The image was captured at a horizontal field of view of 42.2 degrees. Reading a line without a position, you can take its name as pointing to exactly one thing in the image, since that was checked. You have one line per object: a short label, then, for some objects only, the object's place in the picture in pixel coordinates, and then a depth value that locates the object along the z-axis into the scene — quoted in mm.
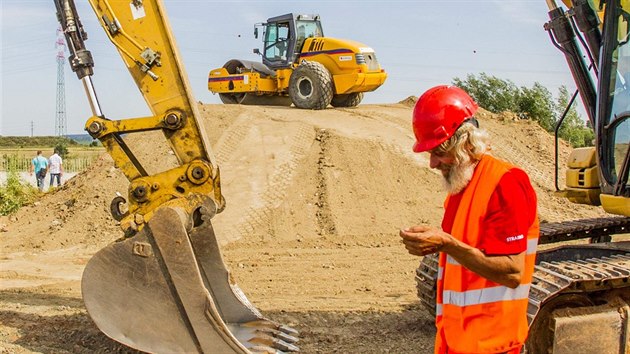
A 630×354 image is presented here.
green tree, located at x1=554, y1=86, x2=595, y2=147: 25281
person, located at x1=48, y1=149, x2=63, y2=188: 19922
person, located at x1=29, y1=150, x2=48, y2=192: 19812
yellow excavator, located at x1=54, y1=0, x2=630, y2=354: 4977
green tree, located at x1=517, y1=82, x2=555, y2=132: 26203
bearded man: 2885
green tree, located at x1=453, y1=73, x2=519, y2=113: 27422
